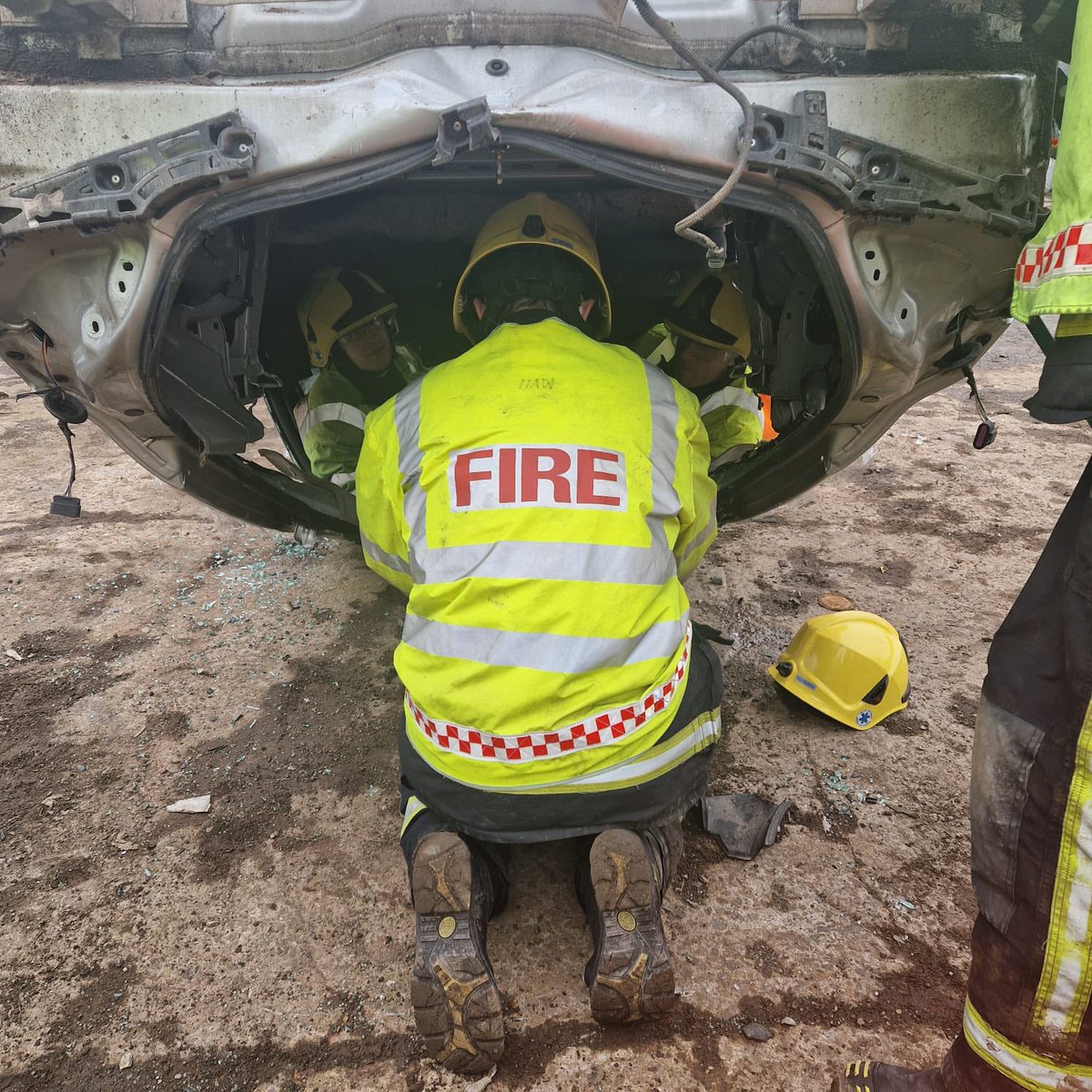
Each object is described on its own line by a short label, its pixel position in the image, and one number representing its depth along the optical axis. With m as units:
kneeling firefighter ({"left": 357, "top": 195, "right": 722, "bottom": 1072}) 1.43
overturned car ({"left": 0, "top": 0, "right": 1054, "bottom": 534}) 1.43
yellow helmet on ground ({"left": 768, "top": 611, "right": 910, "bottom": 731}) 2.22
